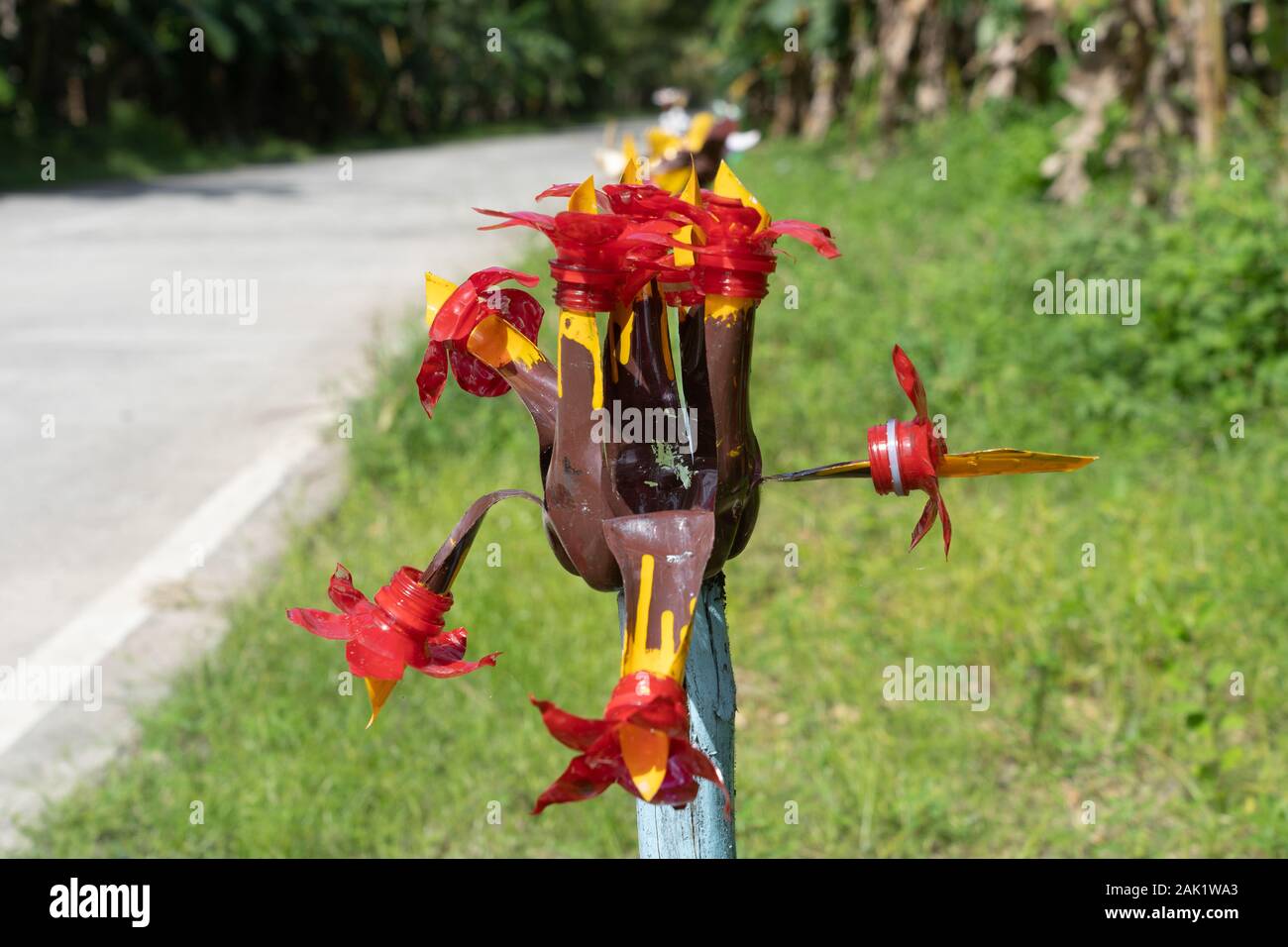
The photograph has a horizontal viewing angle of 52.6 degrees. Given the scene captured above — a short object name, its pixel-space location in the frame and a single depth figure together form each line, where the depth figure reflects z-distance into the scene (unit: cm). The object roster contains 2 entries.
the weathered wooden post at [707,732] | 132
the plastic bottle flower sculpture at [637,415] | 110
